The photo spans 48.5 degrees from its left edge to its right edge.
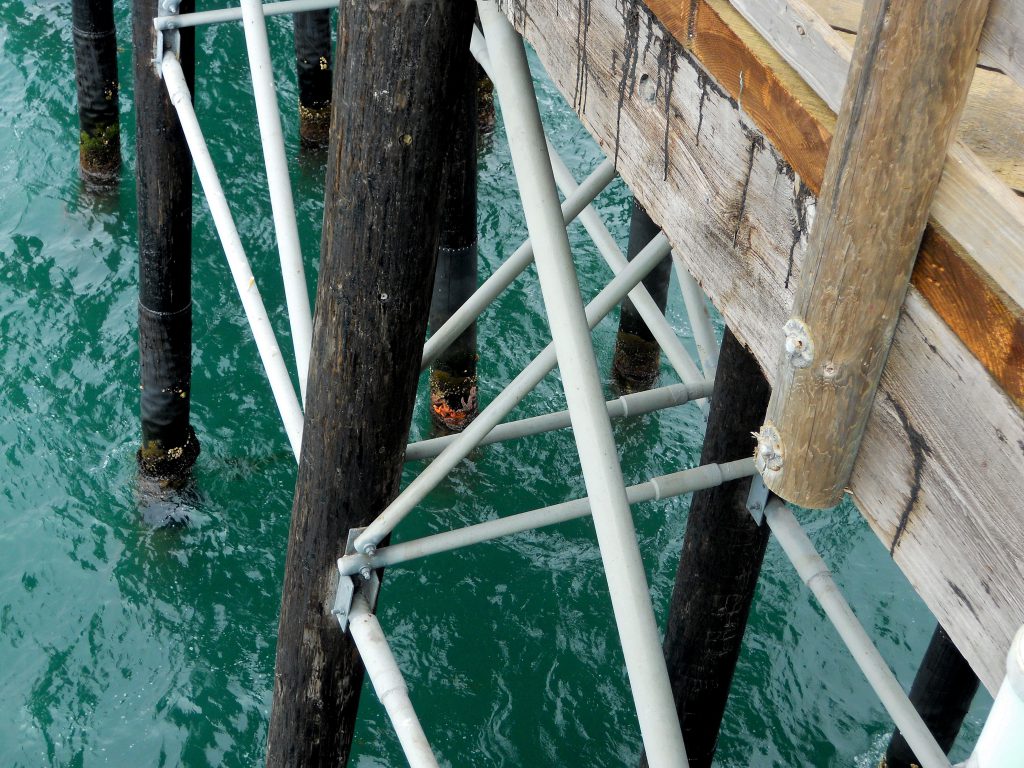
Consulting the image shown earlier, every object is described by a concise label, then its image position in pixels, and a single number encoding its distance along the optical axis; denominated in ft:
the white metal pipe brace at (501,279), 12.66
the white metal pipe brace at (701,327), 16.29
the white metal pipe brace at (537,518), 11.57
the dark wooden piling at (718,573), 13.52
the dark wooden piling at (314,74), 31.89
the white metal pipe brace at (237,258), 13.74
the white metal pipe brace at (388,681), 10.46
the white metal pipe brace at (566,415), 13.97
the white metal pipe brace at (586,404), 8.50
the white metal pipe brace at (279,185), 13.38
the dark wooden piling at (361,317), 9.28
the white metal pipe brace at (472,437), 11.02
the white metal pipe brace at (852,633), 11.44
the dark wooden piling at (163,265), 19.07
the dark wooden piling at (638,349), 26.32
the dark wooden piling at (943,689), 18.62
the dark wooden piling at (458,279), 22.81
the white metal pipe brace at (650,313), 15.76
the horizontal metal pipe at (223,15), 18.12
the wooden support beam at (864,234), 4.16
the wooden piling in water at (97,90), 29.60
